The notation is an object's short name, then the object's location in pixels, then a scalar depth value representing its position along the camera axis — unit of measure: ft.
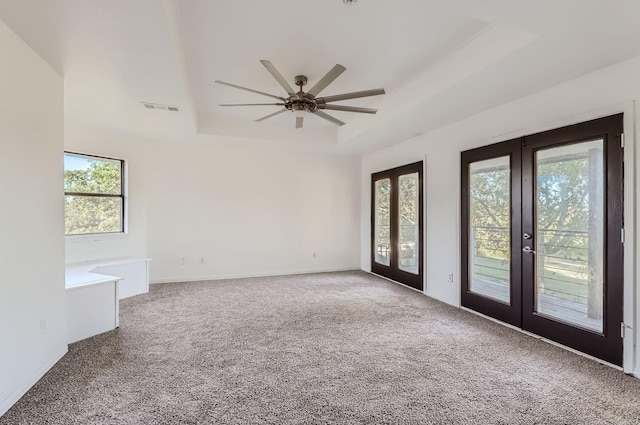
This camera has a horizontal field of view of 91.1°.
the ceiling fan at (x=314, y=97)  8.84
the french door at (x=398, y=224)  16.99
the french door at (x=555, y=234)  8.66
